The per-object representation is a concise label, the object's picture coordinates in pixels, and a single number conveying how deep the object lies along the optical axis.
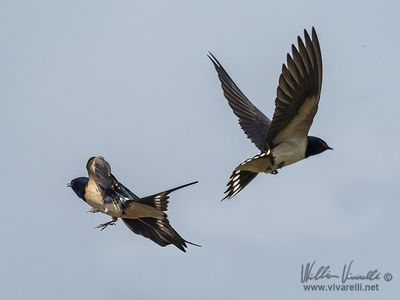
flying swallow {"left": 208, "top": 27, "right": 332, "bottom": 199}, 15.34
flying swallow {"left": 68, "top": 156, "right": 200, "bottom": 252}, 15.54
